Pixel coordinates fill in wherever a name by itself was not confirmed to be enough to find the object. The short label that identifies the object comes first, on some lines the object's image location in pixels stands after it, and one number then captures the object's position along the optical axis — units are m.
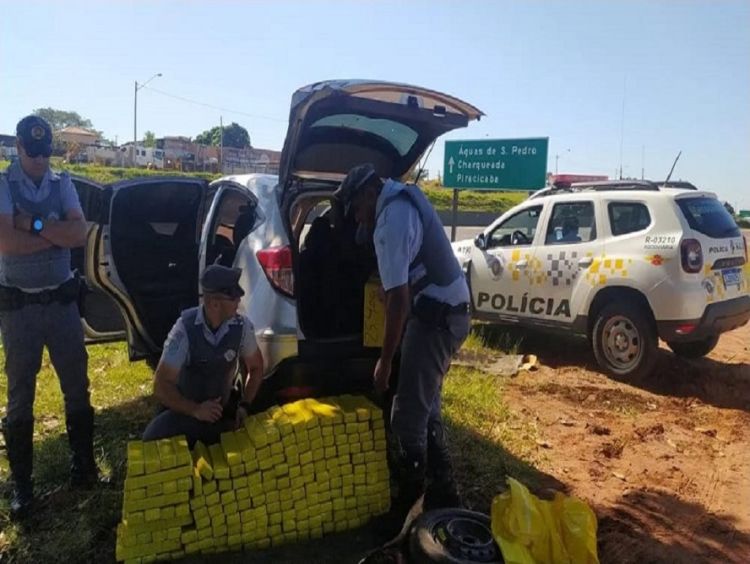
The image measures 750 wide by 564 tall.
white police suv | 5.86
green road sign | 10.75
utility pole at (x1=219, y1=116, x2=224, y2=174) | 45.02
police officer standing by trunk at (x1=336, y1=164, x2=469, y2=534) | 2.96
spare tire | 2.57
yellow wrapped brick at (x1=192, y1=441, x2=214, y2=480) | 2.95
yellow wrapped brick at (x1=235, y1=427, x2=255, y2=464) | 3.02
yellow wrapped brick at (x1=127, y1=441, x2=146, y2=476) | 2.82
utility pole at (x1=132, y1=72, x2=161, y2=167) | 47.41
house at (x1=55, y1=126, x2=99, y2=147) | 65.19
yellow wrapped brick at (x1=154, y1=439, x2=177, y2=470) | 2.86
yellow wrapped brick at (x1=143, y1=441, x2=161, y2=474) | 2.84
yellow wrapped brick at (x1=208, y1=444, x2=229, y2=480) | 2.96
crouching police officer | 3.15
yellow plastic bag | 2.56
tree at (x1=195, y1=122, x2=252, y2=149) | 75.62
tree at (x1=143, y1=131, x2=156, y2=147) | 71.40
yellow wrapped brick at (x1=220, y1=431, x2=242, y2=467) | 3.00
